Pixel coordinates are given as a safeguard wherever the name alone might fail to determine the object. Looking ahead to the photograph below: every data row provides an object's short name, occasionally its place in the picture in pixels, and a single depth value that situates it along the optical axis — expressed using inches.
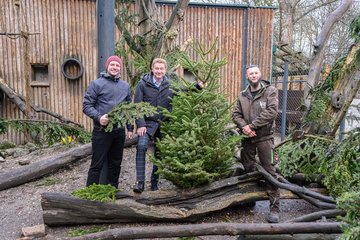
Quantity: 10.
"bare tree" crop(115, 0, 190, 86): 256.7
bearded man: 159.6
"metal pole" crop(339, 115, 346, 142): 287.4
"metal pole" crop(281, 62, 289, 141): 339.9
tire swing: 381.4
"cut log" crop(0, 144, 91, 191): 212.8
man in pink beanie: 158.2
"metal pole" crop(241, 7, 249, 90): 415.2
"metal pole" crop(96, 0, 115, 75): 175.9
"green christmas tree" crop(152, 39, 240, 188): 153.3
